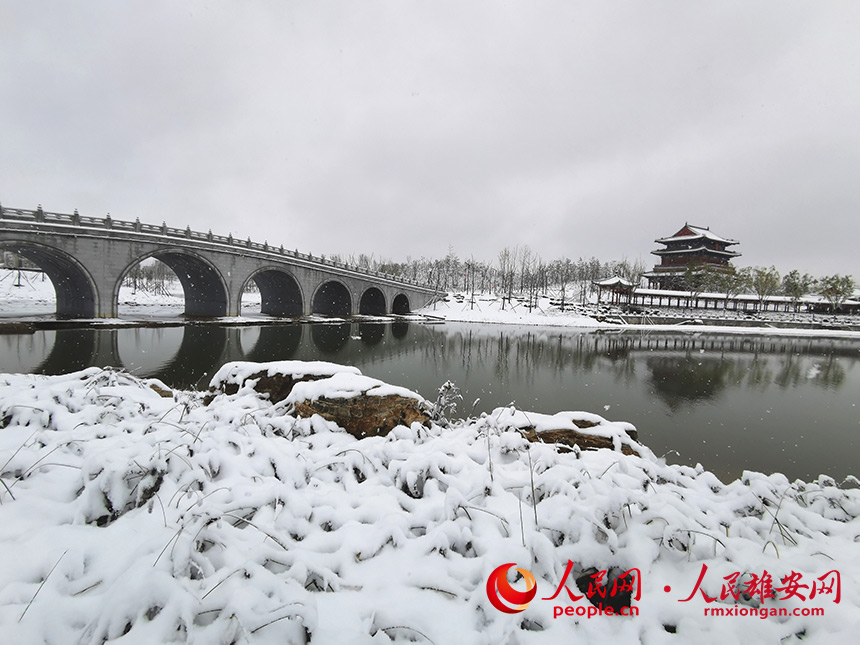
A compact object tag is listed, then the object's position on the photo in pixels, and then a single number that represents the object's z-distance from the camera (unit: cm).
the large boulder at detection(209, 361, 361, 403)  568
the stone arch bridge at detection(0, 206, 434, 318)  2286
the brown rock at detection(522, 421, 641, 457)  454
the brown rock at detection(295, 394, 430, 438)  466
